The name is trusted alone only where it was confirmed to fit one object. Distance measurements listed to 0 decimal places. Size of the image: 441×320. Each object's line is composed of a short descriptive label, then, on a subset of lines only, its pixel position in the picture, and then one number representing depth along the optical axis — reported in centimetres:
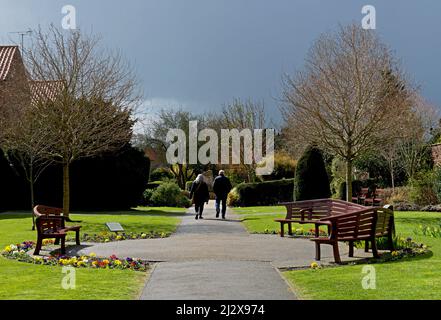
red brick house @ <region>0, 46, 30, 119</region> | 2505
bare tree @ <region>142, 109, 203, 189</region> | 6250
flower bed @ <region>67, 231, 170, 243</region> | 1641
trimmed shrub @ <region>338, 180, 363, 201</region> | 3428
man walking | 2511
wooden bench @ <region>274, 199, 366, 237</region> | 1609
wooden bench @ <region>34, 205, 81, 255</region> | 1253
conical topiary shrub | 2972
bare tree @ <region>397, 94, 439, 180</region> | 3906
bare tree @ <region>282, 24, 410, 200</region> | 2458
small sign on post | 1697
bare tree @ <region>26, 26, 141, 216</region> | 2388
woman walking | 2484
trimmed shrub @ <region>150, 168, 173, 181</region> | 5734
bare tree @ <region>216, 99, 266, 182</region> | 5909
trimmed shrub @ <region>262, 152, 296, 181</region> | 4644
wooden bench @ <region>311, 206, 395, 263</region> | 1116
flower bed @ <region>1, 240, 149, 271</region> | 1081
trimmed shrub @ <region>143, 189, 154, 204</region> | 4022
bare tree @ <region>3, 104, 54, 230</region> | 2278
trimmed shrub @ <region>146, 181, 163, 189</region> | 4388
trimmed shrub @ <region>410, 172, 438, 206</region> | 2941
